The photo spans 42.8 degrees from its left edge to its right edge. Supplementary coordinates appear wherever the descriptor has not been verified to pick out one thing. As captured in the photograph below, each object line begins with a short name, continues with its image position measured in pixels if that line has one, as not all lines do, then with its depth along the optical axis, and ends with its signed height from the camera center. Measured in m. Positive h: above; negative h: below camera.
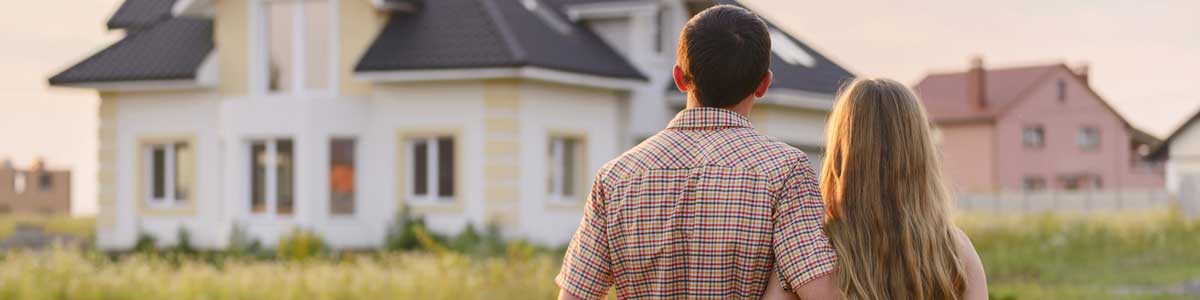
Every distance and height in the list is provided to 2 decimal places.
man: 3.69 -0.16
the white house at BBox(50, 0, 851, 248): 22.53 +0.45
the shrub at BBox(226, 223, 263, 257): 23.14 -1.58
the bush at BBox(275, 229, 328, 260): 22.19 -1.56
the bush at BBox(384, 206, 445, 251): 22.22 -1.38
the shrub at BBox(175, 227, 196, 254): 24.55 -1.64
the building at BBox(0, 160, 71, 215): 51.00 -1.72
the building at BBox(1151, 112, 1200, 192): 46.22 -0.42
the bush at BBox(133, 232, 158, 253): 24.78 -1.67
